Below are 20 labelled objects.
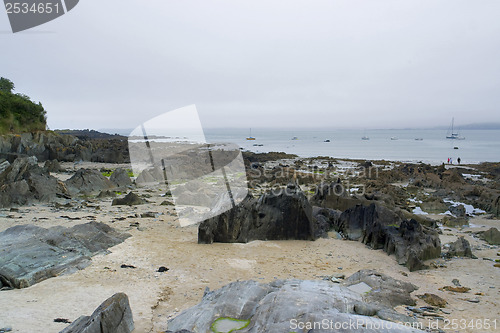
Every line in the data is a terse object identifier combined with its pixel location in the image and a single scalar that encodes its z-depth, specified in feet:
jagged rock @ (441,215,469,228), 55.47
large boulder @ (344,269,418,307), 24.75
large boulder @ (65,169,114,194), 66.64
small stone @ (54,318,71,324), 20.48
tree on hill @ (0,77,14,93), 157.07
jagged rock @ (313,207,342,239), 46.57
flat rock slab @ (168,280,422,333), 17.08
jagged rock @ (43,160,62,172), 96.43
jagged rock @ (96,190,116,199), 63.41
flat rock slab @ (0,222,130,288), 25.95
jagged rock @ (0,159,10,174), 75.89
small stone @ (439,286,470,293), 28.60
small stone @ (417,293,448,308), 25.18
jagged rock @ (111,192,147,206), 58.13
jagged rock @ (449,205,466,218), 62.32
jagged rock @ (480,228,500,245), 44.16
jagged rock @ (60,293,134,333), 17.01
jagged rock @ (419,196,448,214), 67.74
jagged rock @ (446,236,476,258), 38.68
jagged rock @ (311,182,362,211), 58.47
